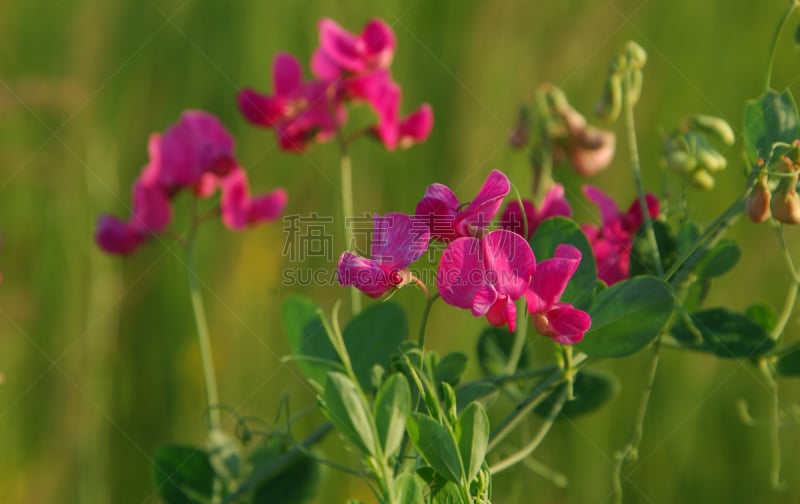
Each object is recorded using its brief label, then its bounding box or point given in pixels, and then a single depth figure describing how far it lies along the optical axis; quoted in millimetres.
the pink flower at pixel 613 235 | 585
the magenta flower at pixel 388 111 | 669
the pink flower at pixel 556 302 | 538
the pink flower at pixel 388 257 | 540
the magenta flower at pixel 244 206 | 678
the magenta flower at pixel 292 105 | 666
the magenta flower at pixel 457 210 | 537
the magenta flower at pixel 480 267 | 535
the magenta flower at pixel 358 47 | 661
